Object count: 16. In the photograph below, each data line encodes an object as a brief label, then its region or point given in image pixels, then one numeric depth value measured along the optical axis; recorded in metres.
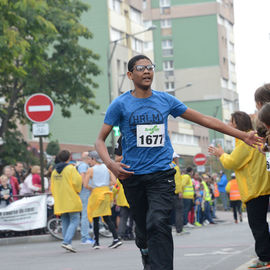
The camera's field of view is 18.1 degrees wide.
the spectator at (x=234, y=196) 26.84
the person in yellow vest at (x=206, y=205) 28.23
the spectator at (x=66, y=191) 15.04
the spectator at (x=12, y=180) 20.48
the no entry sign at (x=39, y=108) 19.23
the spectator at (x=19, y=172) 23.14
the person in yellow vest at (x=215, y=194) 32.09
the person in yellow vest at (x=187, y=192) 22.94
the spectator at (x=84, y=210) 16.72
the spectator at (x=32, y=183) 21.19
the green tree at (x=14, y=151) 40.09
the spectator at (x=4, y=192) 19.39
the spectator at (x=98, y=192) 15.35
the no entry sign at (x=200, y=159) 45.16
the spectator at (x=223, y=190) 36.24
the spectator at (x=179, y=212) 19.88
